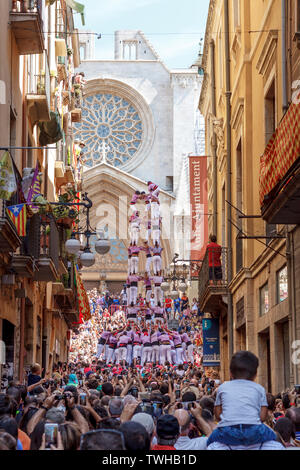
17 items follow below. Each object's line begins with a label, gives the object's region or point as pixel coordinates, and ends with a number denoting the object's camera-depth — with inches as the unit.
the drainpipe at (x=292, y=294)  578.2
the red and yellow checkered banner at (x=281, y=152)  481.6
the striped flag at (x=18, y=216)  612.2
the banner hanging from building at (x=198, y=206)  1309.1
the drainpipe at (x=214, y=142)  1173.7
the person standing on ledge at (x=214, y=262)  972.1
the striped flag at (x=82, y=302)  1360.7
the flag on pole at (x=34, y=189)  704.4
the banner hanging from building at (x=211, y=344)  1155.9
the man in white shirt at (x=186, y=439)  260.2
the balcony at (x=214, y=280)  977.5
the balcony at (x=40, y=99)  810.8
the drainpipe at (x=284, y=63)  606.9
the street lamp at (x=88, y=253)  776.9
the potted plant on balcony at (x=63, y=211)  871.6
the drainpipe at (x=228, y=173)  941.8
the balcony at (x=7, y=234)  531.5
